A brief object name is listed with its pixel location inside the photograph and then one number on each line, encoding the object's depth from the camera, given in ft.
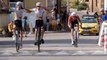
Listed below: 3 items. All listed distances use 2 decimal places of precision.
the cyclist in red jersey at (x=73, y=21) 69.62
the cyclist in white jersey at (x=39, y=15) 62.44
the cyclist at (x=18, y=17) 62.39
